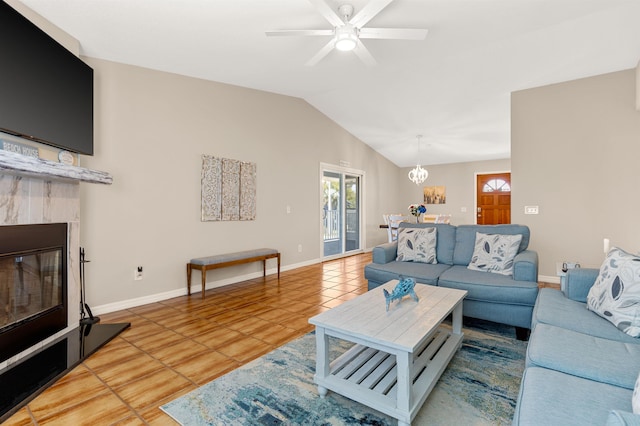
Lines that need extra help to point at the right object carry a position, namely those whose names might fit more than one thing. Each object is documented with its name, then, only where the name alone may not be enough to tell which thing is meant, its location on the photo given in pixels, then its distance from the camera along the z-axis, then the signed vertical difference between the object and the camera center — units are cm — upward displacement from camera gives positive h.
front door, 789 +43
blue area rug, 156 -105
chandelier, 709 +93
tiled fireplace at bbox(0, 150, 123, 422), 193 -46
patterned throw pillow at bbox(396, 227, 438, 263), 348 -37
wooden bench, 367 -59
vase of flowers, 430 +6
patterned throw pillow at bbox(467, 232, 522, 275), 290 -39
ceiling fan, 232 +150
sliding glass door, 643 +8
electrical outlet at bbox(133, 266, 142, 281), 338 -66
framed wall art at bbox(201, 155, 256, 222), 403 +36
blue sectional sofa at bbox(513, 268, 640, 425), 100 -65
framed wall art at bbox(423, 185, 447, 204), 871 +58
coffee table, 148 -84
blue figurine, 204 -53
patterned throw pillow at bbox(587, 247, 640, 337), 161 -46
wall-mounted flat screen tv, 199 +96
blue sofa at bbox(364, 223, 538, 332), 249 -58
